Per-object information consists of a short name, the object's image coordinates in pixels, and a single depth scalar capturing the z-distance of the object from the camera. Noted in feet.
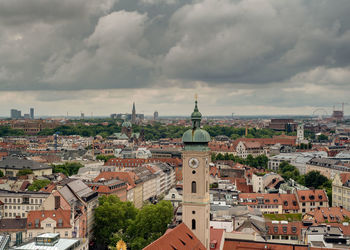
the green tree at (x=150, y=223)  300.40
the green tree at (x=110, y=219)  322.34
